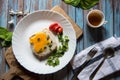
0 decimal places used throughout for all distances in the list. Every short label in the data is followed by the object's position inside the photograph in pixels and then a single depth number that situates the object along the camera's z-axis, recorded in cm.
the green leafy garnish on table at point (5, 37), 138
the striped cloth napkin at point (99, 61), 139
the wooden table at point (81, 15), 142
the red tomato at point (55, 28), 138
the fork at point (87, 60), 136
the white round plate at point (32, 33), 137
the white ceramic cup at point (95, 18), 139
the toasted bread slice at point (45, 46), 134
